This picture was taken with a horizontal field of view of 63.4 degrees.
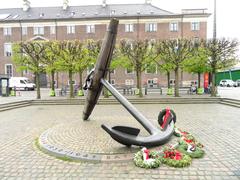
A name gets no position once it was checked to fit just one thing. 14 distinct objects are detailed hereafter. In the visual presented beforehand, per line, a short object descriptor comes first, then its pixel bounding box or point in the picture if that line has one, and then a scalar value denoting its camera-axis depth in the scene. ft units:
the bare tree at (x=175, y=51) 59.72
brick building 129.29
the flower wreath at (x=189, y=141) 18.13
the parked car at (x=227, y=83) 145.55
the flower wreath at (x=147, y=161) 14.39
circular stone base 16.10
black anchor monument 16.06
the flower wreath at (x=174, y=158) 14.70
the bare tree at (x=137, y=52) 59.21
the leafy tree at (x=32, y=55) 61.11
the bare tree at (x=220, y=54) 58.90
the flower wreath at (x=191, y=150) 16.29
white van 111.45
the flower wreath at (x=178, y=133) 20.70
